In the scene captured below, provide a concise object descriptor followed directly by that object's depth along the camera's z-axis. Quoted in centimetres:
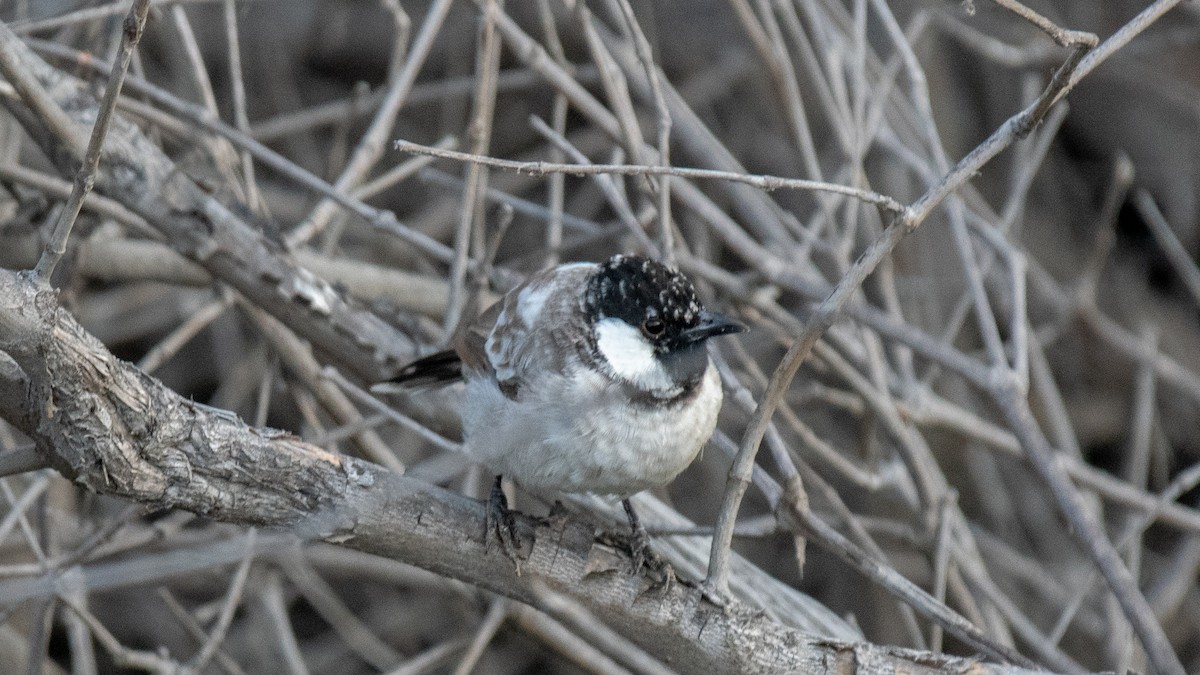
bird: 571
